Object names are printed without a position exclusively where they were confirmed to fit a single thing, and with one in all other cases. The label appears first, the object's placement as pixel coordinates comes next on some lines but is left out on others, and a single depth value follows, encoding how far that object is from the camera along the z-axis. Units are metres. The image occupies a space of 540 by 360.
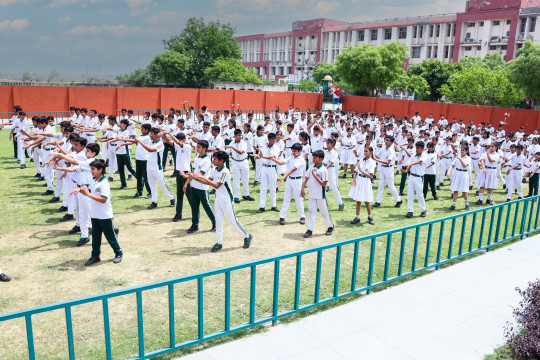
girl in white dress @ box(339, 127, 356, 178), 15.62
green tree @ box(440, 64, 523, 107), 33.72
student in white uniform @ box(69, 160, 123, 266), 7.16
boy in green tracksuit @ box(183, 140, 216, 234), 8.70
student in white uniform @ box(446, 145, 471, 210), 11.80
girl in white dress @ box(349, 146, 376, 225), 10.20
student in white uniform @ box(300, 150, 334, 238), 8.99
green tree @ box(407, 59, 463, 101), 48.69
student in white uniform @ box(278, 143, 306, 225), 9.75
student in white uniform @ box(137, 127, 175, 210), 10.28
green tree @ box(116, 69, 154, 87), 63.09
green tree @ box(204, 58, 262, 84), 57.78
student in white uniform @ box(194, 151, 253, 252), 7.95
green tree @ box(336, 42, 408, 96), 42.78
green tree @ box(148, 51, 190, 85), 59.56
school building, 53.28
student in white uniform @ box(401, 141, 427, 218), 11.04
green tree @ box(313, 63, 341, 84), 68.19
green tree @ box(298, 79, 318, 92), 58.81
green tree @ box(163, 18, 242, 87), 63.34
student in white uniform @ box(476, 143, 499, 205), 12.67
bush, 4.95
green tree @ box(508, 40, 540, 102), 29.28
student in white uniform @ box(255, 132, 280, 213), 10.95
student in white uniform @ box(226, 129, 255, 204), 11.16
